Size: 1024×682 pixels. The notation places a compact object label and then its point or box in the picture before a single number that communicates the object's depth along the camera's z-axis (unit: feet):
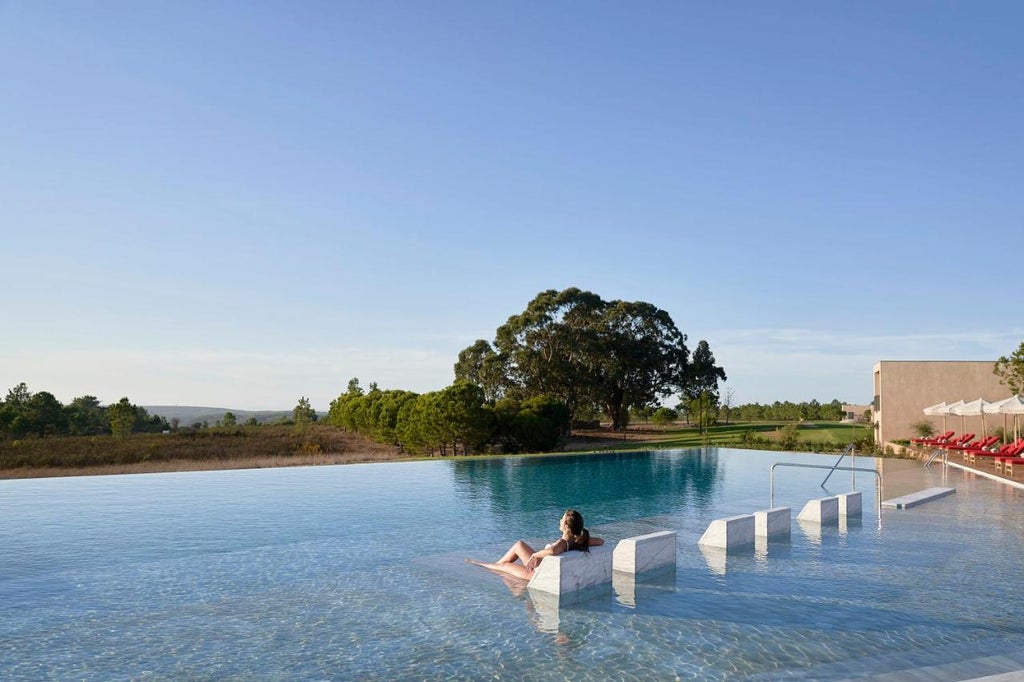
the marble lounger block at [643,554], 27.25
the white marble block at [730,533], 31.86
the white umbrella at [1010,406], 64.15
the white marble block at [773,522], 33.83
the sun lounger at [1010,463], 60.44
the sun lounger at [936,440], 83.23
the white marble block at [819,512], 38.50
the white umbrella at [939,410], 81.40
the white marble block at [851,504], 40.16
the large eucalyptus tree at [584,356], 146.10
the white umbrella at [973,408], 71.00
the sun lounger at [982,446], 73.15
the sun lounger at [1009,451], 61.11
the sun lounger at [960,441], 77.42
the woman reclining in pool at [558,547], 25.34
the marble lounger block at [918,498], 44.06
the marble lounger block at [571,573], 24.27
